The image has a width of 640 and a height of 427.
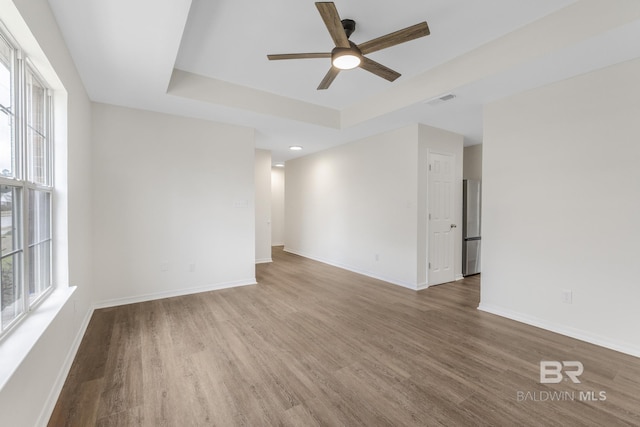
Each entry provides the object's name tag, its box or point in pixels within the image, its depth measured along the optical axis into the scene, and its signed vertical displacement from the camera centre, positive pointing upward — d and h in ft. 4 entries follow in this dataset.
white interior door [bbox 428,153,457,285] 14.67 -0.43
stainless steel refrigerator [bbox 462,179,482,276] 16.10 -0.86
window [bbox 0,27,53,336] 5.13 +0.48
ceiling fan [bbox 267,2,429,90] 6.22 +4.10
